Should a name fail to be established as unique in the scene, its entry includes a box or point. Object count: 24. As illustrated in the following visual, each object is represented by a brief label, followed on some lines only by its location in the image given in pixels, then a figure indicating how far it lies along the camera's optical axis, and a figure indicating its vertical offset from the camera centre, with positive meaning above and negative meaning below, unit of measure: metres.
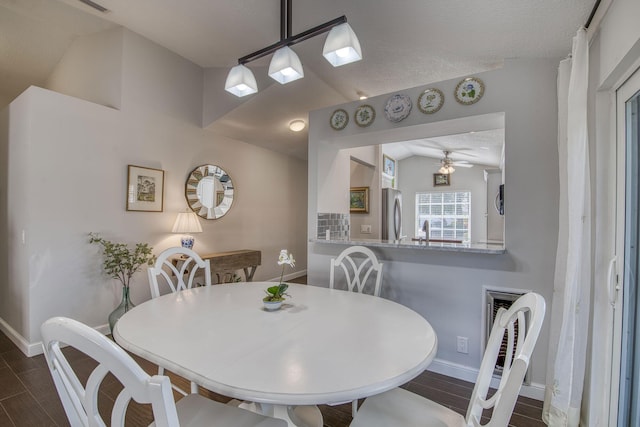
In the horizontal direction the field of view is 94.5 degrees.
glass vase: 2.75 -0.90
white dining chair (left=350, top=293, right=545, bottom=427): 0.77 -0.58
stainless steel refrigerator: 4.76 +0.07
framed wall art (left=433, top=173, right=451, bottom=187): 7.05 +0.96
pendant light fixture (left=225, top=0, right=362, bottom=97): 1.50 +0.89
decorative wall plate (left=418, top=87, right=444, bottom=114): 2.39 +0.97
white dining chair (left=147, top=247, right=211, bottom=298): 1.94 -0.38
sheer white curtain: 1.51 -0.22
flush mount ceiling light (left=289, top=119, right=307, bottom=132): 4.18 +1.32
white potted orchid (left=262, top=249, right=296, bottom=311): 1.55 -0.42
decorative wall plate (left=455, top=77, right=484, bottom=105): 2.22 +0.99
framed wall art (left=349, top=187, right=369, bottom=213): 4.78 +0.29
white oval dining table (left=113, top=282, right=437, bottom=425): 0.88 -0.50
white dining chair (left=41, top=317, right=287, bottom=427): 0.64 -0.38
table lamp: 3.43 -0.13
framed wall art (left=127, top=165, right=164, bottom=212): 3.16 +0.28
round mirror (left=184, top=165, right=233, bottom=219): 3.81 +0.32
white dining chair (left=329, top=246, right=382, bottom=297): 2.09 -0.35
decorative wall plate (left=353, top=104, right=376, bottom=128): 2.75 +0.97
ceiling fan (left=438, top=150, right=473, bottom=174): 5.71 +1.09
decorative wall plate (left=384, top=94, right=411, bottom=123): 2.55 +0.97
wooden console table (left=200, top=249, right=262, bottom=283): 3.68 -0.63
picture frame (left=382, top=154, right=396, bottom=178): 5.93 +1.12
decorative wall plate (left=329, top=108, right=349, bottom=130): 2.92 +0.98
